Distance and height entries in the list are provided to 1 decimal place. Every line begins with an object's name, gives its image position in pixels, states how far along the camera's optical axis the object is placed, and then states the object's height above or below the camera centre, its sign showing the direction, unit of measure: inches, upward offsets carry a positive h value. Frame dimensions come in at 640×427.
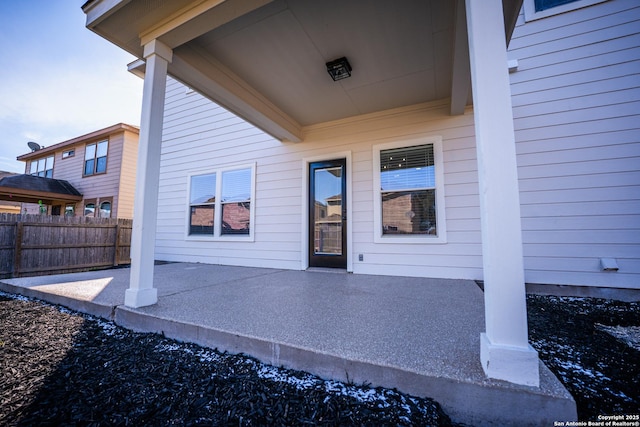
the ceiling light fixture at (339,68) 106.3 +72.4
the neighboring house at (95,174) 332.5 +83.1
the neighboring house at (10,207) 491.3 +49.1
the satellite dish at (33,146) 453.1 +157.0
